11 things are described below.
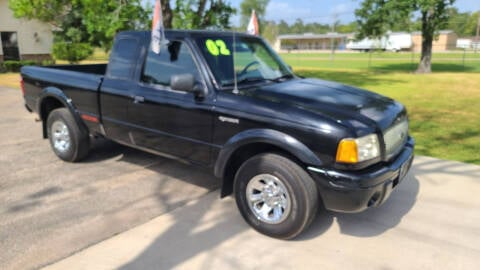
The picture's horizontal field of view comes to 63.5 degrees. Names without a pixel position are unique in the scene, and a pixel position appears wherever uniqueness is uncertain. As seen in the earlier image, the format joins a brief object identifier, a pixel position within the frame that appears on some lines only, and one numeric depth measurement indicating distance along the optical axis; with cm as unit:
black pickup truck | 327
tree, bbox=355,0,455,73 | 2009
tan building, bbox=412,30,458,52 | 6840
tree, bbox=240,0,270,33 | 9711
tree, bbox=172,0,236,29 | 1242
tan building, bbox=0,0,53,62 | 2238
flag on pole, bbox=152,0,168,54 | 421
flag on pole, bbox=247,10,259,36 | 588
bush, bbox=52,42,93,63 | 2197
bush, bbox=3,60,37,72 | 2120
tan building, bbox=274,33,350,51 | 8628
